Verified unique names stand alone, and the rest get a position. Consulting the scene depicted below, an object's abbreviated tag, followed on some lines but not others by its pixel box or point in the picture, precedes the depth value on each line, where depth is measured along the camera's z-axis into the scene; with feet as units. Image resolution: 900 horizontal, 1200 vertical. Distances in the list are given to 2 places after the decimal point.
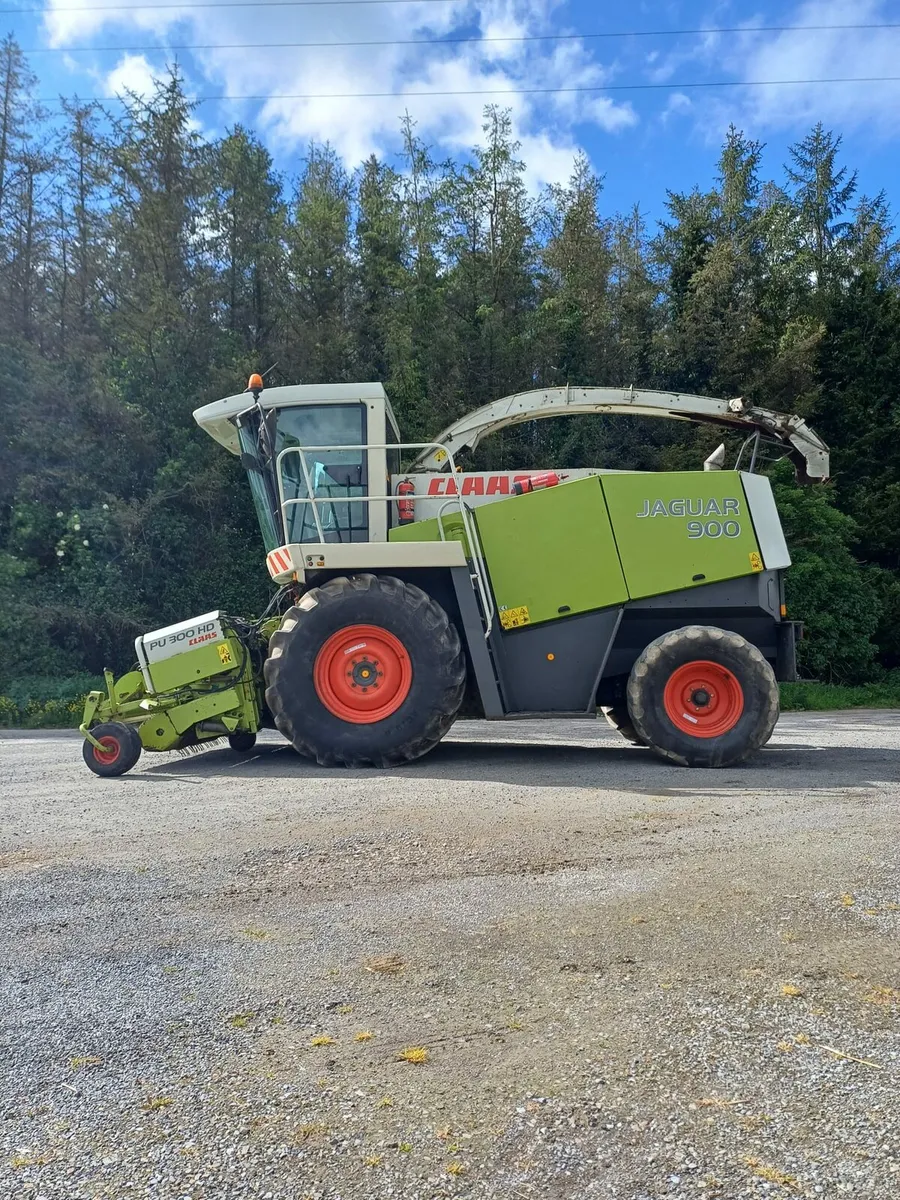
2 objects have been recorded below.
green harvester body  24.57
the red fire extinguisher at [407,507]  28.14
